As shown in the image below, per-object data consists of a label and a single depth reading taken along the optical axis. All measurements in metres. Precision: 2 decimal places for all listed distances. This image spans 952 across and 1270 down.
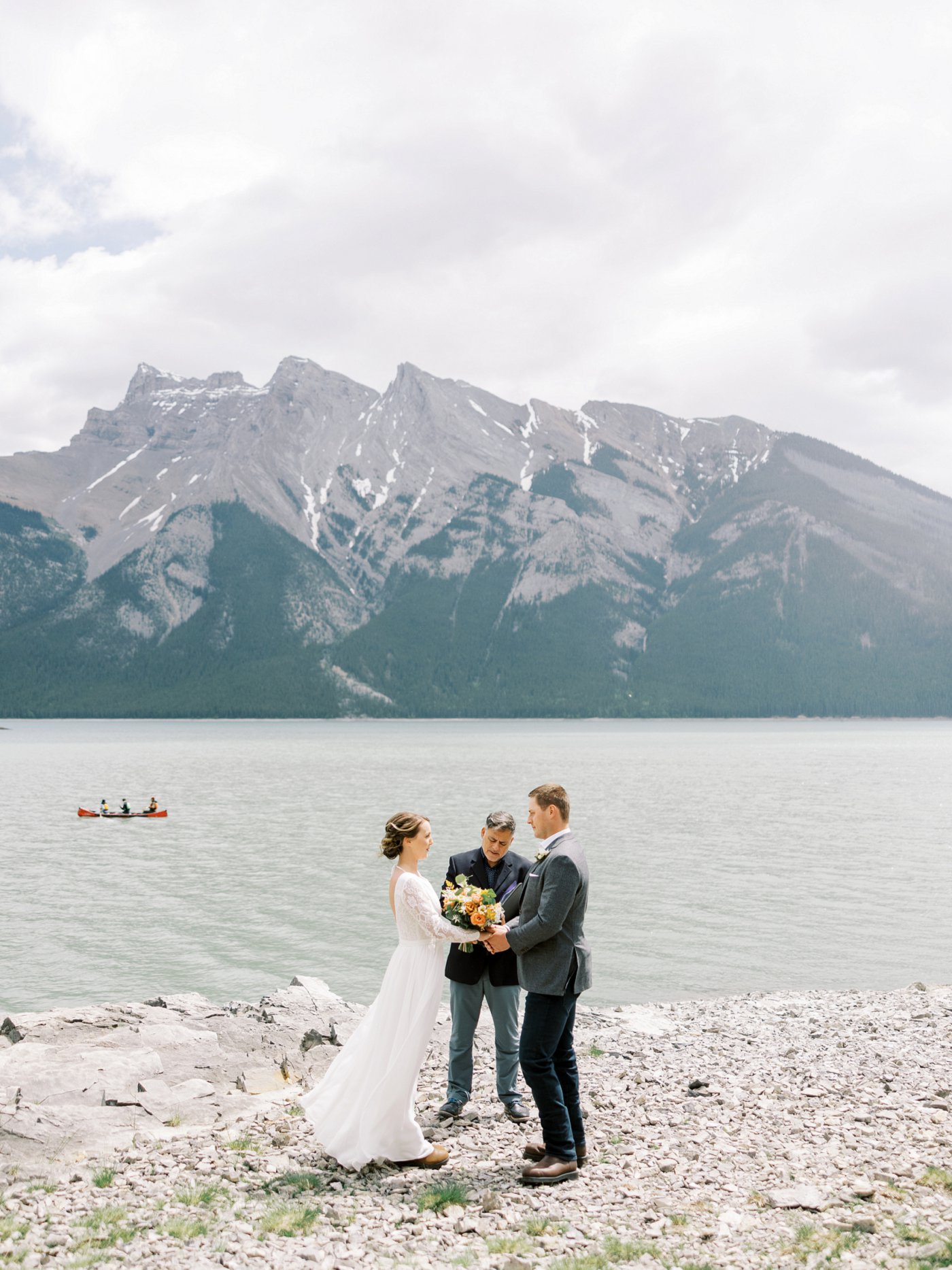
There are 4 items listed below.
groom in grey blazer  8.54
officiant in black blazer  10.48
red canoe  58.47
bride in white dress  9.01
